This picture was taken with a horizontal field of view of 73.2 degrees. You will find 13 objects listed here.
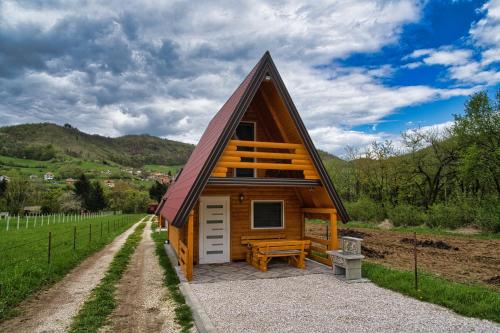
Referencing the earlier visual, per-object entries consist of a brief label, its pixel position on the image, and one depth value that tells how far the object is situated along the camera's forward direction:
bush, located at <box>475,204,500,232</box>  17.78
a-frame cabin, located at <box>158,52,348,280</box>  8.12
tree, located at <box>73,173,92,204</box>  61.31
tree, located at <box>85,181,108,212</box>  60.28
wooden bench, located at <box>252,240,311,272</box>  8.85
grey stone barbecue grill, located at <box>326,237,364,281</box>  7.91
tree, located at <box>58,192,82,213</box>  54.22
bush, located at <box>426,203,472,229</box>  20.58
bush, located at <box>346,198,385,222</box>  28.56
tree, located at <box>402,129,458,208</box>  27.56
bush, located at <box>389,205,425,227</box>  24.13
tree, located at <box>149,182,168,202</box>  76.69
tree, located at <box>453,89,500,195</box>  22.54
